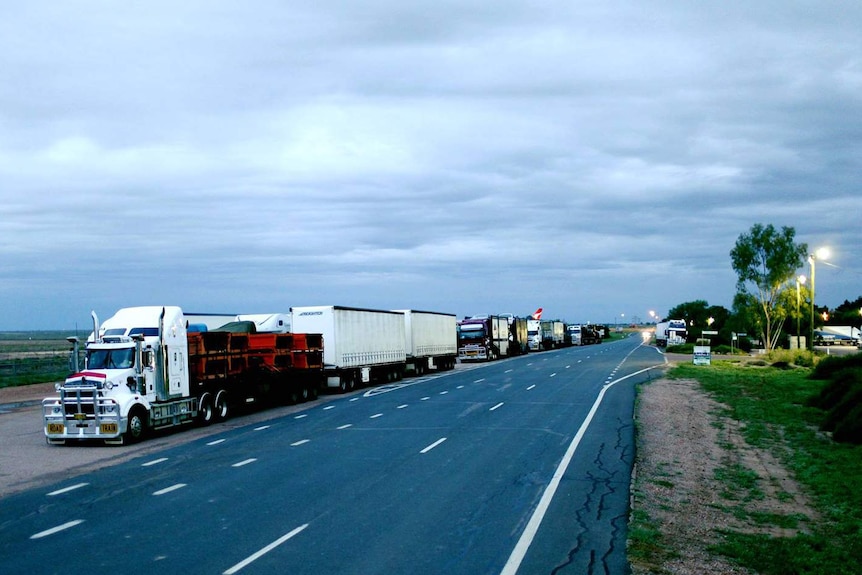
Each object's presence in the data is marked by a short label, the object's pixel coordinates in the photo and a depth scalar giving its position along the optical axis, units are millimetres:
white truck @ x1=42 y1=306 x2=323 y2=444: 21047
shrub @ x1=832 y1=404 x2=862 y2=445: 18938
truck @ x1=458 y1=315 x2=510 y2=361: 66438
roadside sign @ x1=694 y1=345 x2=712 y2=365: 52800
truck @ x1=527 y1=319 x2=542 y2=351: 91812
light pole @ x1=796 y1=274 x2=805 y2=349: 55394
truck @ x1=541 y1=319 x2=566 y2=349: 99000
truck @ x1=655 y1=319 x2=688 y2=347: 102250
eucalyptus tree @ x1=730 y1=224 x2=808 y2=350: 64562
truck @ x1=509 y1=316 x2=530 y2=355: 79688
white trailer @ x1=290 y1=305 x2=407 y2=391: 37250
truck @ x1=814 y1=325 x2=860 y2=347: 115181
